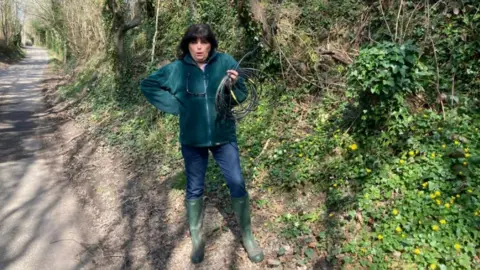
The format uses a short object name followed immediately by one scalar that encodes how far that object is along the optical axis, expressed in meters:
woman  3.18
